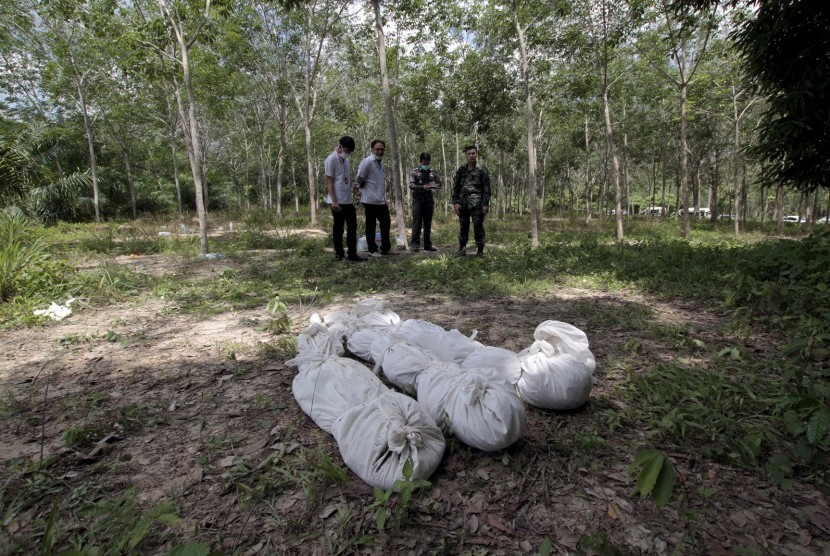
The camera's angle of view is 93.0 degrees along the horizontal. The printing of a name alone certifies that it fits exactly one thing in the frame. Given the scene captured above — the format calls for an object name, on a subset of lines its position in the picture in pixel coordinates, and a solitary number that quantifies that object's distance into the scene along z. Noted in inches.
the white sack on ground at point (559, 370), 79.9
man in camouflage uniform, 254.4
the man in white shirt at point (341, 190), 220.2
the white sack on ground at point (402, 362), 87.2
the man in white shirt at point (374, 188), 239.6
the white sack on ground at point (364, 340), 103.9
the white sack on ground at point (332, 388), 77.1
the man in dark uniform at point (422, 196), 279.7
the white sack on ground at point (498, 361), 85.3
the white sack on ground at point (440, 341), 95.8
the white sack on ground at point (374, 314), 114.5
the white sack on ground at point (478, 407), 66.0
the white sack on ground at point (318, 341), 98.6
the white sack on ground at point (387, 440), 60.3
